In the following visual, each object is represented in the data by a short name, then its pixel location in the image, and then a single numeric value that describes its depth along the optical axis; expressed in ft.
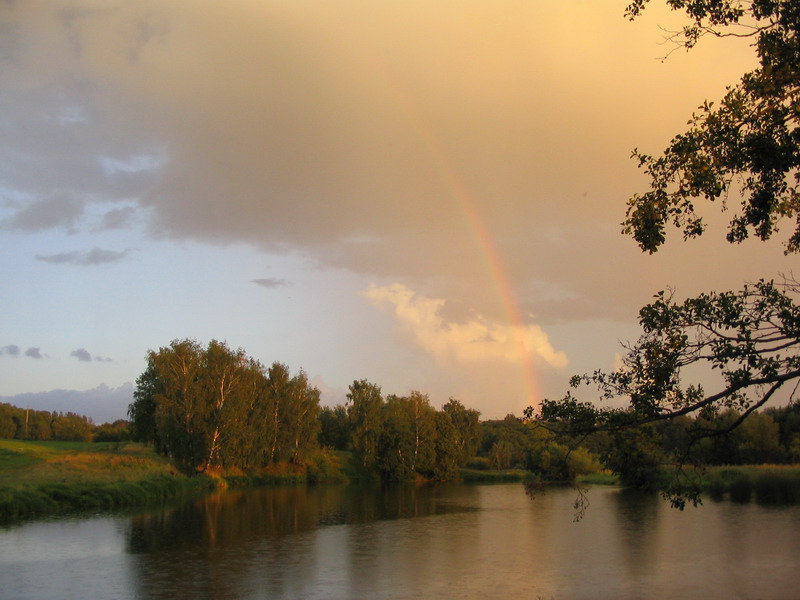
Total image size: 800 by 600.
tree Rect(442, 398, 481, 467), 303.48
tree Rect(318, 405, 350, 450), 299.52
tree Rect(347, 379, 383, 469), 262.06
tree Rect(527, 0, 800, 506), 30.45
